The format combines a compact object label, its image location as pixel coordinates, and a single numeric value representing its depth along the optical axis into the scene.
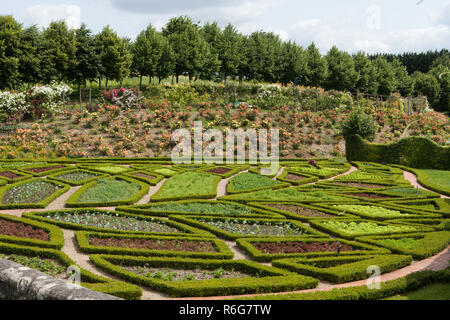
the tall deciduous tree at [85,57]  37.88
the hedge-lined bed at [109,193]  15.70
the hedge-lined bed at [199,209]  14.58
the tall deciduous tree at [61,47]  36.25
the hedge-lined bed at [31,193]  15.21
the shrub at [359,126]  28.56
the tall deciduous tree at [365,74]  59.78
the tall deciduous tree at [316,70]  52.94
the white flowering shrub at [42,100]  31.75
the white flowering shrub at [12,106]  30.06
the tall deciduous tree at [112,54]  38.66
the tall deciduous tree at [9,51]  32.31
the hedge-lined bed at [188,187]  17.12
